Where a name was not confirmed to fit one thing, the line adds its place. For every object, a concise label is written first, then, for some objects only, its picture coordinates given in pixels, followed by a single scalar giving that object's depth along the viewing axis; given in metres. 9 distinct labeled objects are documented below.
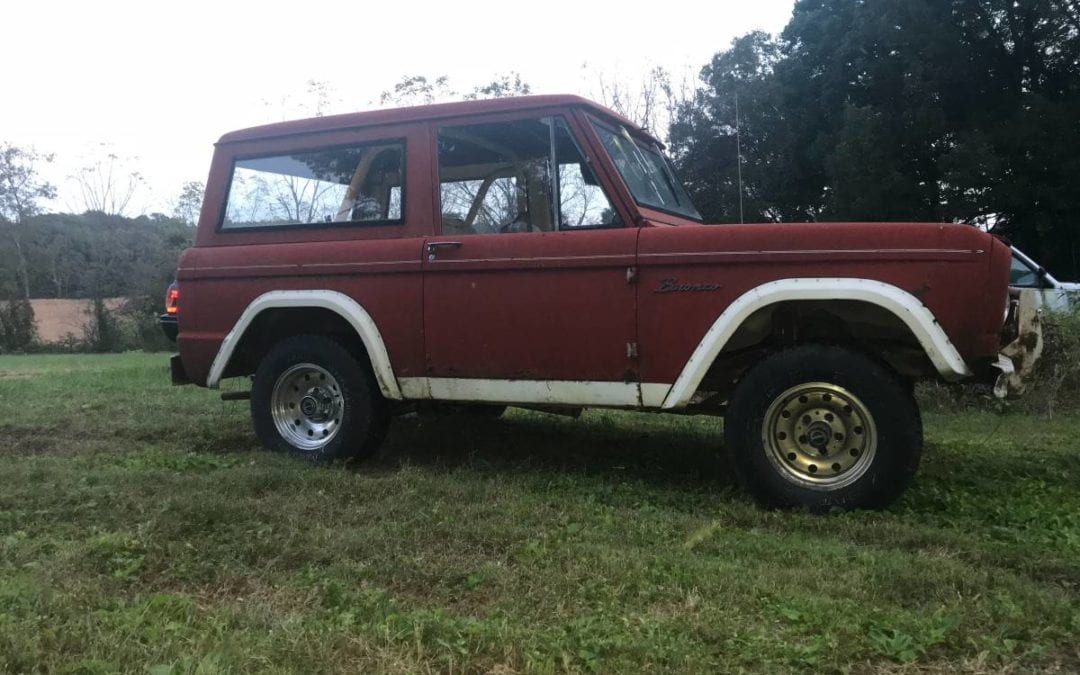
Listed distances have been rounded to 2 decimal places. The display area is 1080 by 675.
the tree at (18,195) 37.50
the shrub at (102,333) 28.67
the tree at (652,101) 21.98
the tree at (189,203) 42.49
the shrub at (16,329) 28.72
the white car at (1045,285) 8.60
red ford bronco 3.84
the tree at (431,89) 21.75
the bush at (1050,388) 7.41
